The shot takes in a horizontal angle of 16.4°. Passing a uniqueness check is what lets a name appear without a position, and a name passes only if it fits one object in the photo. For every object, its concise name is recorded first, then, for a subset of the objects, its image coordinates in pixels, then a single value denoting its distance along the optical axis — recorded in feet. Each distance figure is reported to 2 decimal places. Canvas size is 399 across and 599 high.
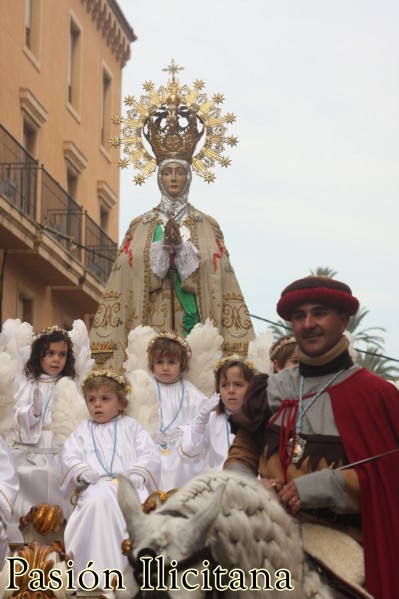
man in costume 16.53
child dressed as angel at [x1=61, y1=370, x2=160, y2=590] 29.81
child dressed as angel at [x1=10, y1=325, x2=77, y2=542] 34.53
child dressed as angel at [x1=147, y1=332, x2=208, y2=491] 37.86
